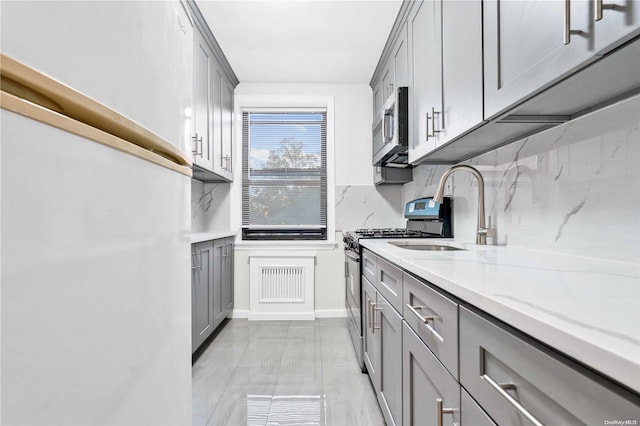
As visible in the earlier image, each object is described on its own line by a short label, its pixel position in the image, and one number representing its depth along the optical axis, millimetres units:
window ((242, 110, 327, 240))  3641
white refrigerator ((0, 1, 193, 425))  344
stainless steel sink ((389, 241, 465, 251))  1928
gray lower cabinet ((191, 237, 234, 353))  2336
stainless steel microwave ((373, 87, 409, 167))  2129
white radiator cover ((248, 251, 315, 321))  3395
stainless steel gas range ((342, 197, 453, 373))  2271
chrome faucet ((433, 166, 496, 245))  1703
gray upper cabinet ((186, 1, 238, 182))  2447
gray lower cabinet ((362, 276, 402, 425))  1289
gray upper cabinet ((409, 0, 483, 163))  1288
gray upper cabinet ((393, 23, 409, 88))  2221
